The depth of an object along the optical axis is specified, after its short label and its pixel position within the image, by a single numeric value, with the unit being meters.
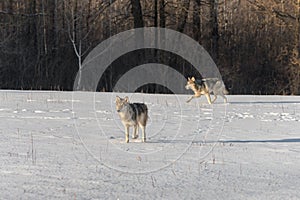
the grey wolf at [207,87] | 31.06
